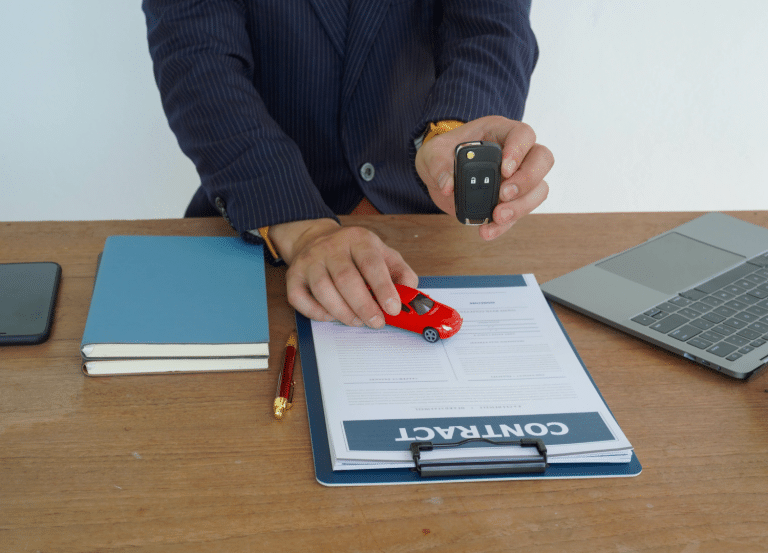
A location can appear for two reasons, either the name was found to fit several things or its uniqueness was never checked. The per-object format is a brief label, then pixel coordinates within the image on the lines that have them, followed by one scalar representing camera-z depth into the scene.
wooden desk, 0.49
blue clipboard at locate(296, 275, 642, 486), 0.54
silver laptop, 0.71
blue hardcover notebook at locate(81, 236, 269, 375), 0.64
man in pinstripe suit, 0.77
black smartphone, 0.68
